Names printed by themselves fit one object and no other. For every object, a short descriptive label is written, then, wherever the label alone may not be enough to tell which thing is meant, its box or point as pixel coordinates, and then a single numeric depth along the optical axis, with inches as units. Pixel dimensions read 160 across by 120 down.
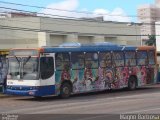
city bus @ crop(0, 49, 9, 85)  995.1
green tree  3736.2
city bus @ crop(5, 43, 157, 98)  861.2
